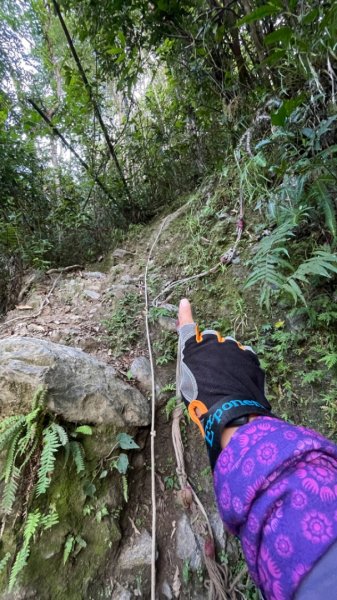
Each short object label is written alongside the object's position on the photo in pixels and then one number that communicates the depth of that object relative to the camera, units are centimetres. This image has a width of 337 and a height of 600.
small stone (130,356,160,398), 53
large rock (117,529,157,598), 36
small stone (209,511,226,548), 39
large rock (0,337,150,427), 41
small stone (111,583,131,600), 35
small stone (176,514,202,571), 38
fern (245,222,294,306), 47
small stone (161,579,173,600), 36
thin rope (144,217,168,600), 36
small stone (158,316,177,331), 61
